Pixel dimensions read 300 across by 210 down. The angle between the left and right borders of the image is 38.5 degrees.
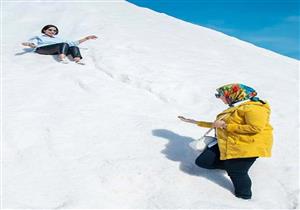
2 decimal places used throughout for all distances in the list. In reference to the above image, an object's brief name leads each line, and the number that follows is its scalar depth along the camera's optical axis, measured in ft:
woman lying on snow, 33.22
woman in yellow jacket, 17.79
